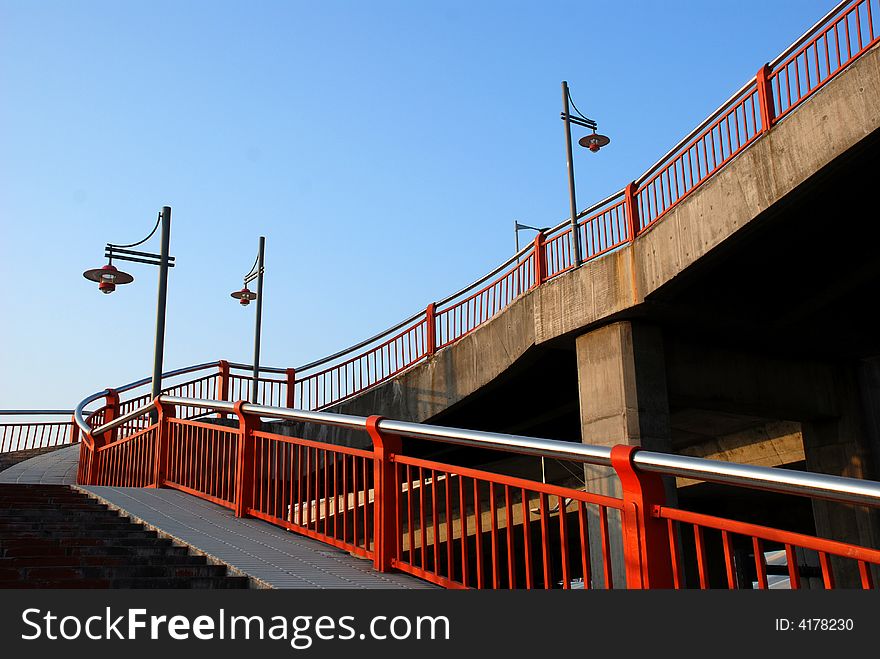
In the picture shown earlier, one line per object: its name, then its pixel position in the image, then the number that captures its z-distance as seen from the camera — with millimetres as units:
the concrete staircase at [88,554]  5543
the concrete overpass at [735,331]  10062
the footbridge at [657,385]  4809
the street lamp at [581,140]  16672
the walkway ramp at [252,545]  5645
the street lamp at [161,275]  14783
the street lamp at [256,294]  22562
